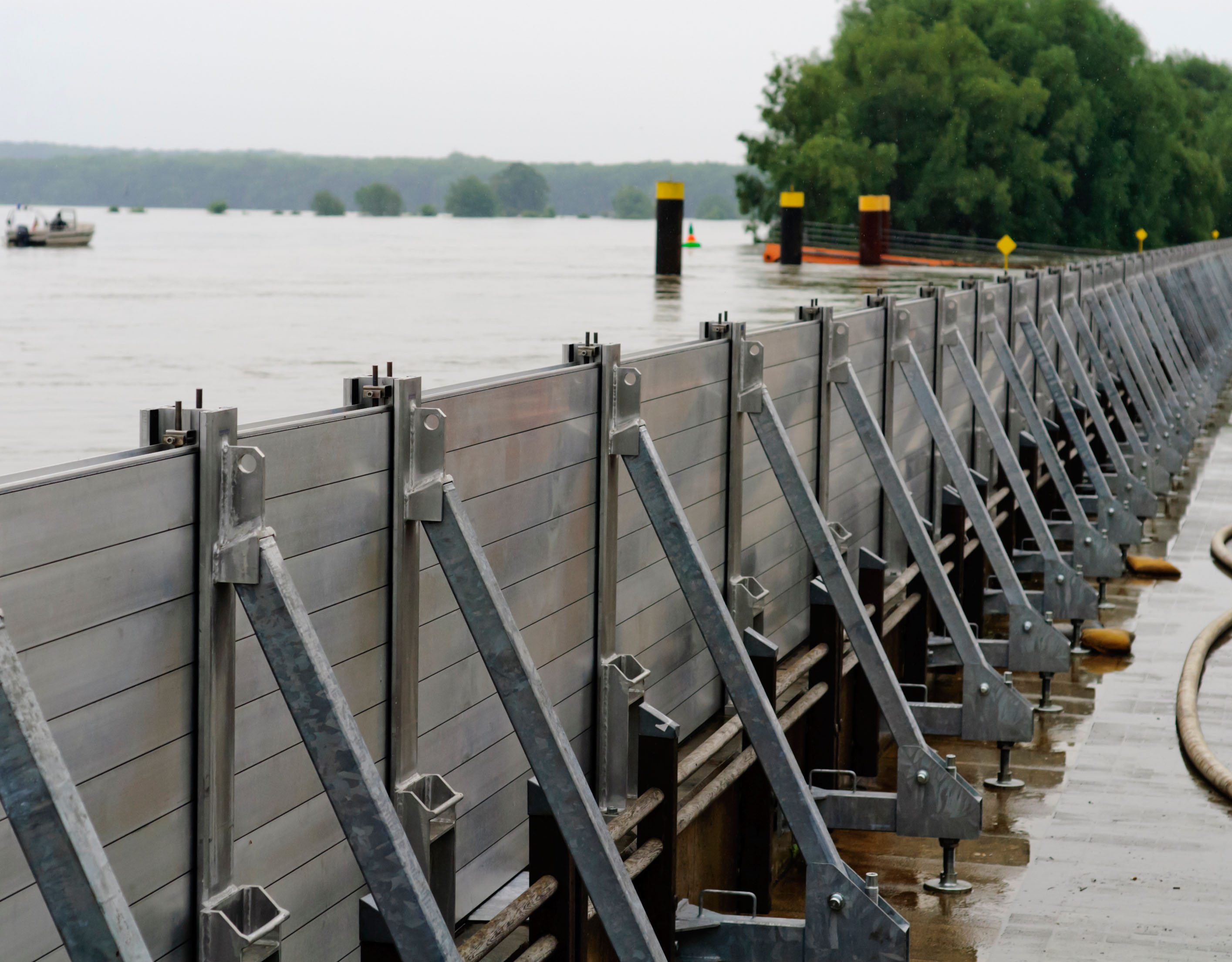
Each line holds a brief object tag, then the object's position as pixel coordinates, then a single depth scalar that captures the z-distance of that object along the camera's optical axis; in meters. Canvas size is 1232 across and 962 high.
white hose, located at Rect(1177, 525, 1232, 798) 8.63
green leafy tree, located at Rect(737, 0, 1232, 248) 66.50
